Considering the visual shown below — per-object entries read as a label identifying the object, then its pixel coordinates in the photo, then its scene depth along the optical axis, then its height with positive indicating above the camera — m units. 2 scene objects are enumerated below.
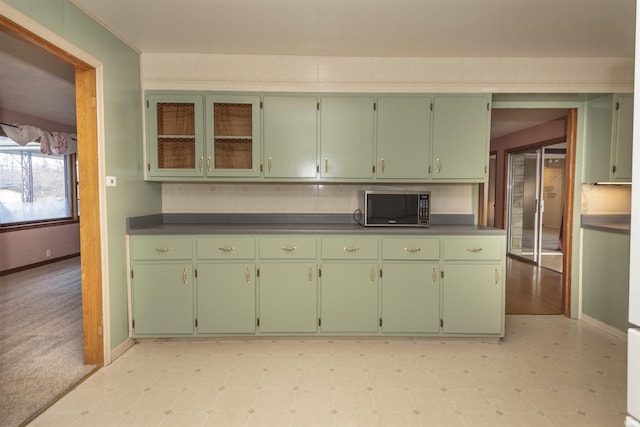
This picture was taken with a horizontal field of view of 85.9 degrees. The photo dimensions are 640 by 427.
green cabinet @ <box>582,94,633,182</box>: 2.93 +0.56
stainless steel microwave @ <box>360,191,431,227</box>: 2.85 -0.05
